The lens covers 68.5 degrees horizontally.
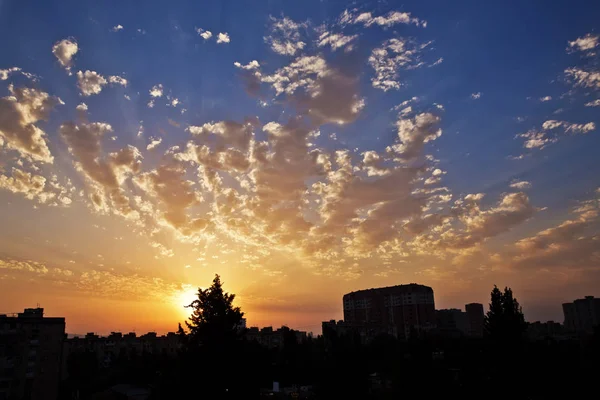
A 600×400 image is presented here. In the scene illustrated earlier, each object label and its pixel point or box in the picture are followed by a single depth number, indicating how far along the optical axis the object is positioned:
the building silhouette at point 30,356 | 52.28
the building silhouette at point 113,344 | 95.93
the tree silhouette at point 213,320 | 20.28
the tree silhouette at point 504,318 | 43.81
